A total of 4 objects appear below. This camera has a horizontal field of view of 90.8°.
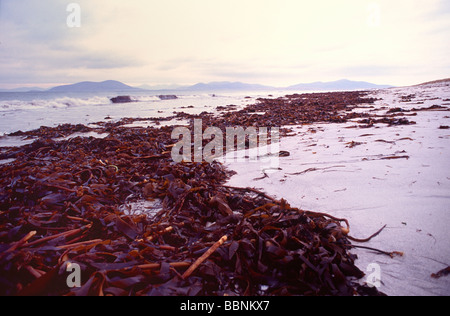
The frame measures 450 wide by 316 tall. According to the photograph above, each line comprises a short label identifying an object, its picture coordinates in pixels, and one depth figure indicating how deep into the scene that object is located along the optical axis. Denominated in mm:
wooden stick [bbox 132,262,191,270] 1262
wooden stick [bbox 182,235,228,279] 1251
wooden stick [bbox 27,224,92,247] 1379
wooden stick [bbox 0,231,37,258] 1213
